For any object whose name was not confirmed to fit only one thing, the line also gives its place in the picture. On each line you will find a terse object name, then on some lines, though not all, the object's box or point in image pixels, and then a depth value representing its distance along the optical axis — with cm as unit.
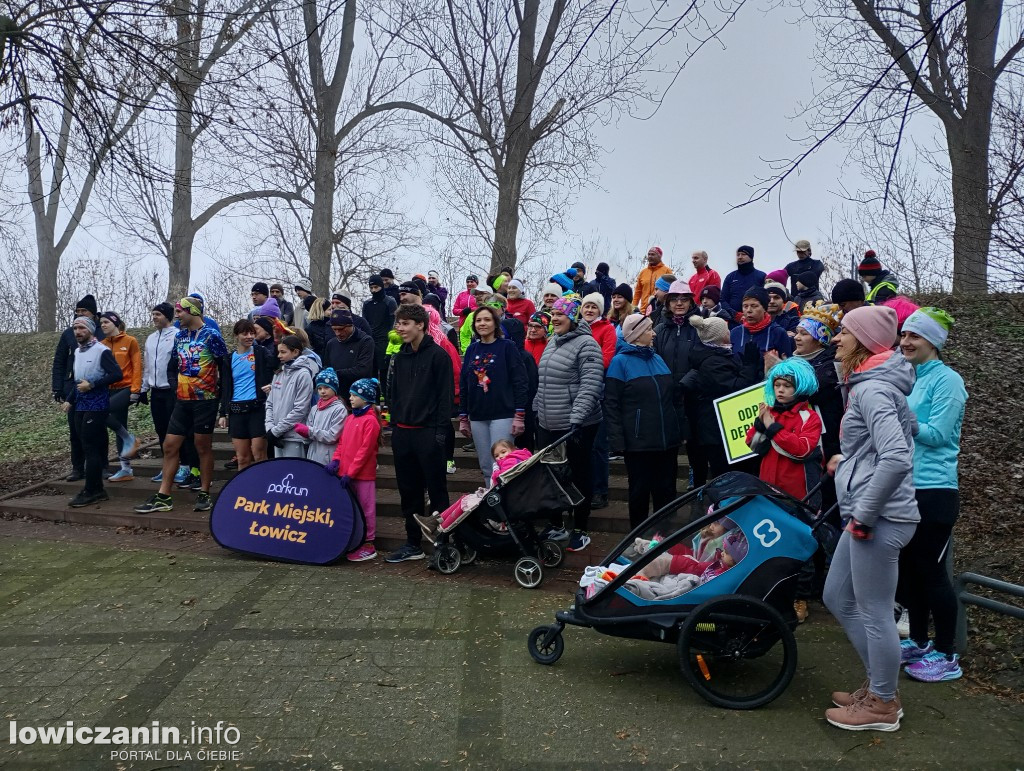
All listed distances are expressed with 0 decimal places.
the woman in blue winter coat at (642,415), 578
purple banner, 648
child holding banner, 490
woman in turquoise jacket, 397
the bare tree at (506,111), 1451
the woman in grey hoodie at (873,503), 338
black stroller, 557
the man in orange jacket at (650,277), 1080
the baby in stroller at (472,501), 578
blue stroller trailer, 380
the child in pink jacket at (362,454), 648
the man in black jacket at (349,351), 809
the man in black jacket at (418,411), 626
